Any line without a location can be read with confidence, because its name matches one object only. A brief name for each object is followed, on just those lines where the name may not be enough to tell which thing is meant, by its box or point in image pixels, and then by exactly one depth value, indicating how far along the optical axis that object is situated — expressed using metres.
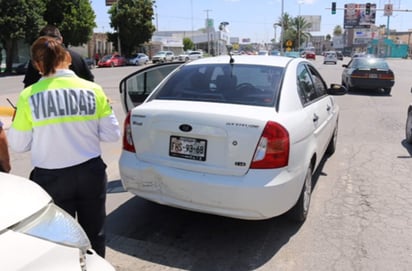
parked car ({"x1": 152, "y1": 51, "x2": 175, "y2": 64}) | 53.19
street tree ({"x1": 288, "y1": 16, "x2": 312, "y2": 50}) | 101.65
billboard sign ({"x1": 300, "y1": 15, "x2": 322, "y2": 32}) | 104.62
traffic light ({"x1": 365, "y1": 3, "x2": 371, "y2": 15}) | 41.27
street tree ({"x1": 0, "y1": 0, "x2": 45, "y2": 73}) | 31.94
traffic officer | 2.62
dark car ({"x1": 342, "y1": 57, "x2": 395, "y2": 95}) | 17.25
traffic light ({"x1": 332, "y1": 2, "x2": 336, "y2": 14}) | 43.70
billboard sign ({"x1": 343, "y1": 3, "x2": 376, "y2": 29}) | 94.56
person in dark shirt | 4.70
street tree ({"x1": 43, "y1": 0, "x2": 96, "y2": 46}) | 38.50
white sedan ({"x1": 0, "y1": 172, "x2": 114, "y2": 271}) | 1.55
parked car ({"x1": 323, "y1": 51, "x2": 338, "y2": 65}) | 50.72
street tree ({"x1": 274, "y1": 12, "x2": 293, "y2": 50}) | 102.28
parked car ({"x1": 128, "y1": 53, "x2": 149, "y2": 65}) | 50.03
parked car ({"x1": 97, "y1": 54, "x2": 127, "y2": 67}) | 44.97
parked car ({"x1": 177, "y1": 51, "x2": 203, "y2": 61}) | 52.25
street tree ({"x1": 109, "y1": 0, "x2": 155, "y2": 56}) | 53.03
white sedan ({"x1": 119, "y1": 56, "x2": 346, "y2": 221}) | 3.54
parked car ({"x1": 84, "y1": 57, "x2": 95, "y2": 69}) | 42.21
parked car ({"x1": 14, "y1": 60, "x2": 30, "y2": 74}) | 33.88
